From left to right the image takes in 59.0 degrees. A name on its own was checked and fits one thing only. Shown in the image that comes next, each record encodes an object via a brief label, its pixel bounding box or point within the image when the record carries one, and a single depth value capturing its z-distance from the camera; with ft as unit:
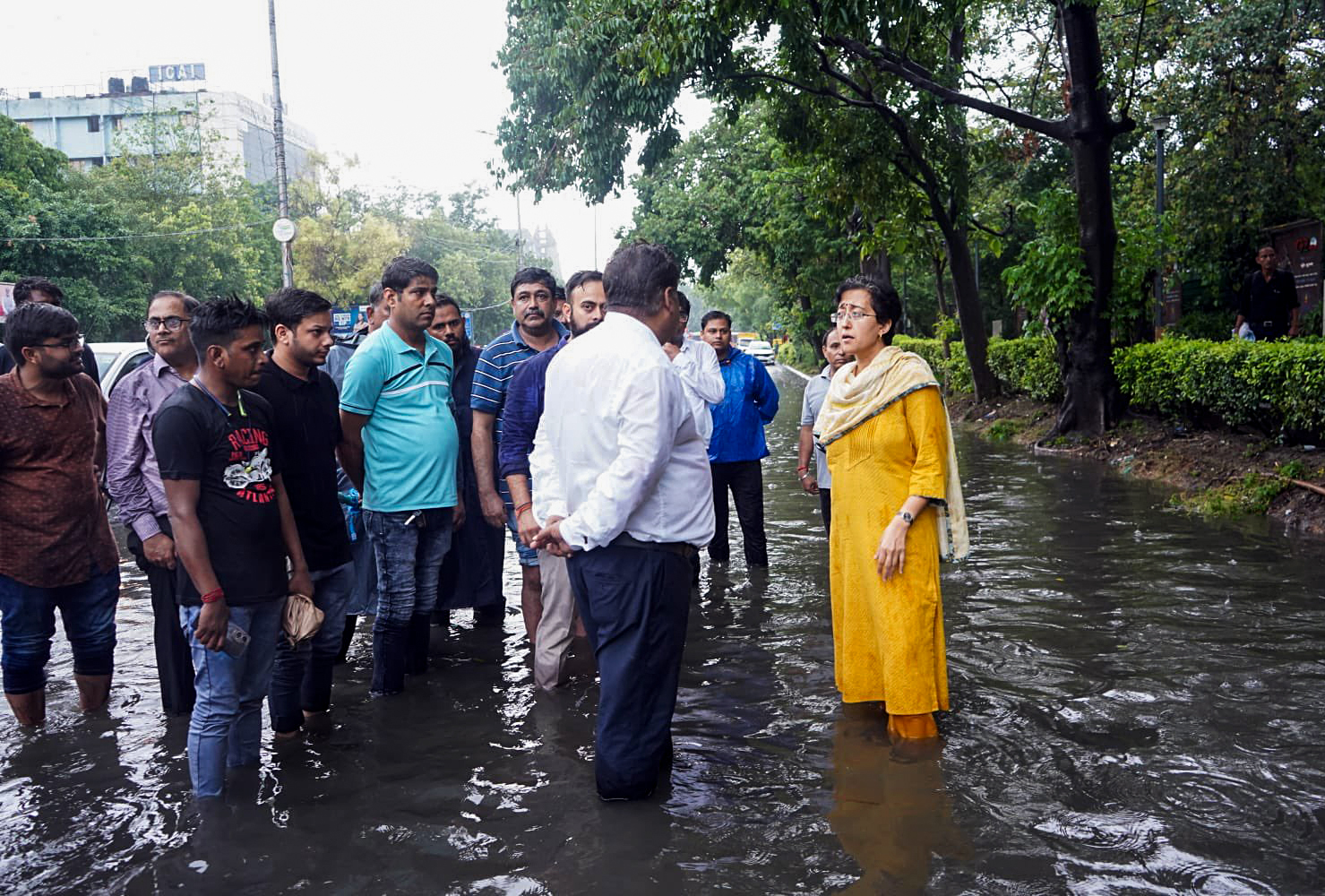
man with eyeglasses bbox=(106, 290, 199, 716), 15.67
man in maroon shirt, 15.97
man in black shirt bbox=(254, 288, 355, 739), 15.42
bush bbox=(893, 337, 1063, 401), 56.39
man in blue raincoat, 25.62
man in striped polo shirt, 18.43
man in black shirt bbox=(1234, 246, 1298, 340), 47.55
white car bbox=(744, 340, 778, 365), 217.36
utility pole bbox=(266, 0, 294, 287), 87.66
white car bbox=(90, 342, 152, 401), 35.17
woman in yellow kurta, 14.97
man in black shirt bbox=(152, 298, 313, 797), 12.57
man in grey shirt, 24.45
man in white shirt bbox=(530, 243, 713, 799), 12.37
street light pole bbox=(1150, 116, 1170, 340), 58.70
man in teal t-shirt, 17.26
